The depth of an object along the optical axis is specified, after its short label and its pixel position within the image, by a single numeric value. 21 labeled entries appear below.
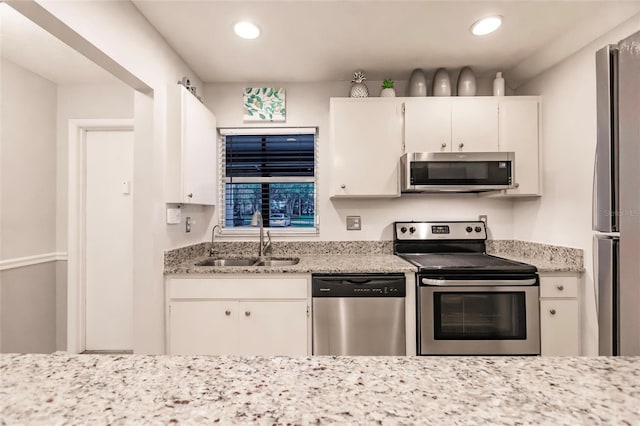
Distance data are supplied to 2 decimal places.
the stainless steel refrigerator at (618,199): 0.65
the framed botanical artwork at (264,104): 2.85
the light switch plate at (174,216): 2.20
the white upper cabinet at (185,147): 2.15
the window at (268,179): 2.97
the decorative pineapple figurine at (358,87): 2.60
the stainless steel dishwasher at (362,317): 2.13
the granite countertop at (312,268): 2.15
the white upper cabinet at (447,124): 2.53
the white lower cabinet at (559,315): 2.13
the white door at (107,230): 2.83
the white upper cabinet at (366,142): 2.54
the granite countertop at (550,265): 2.13
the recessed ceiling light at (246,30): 2.00
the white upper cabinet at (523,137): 2.51
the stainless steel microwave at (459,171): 2.39
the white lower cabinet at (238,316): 2.15
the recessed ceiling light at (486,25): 1.97
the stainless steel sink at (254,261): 2.67
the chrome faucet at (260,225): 2.75
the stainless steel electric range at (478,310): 2.11
